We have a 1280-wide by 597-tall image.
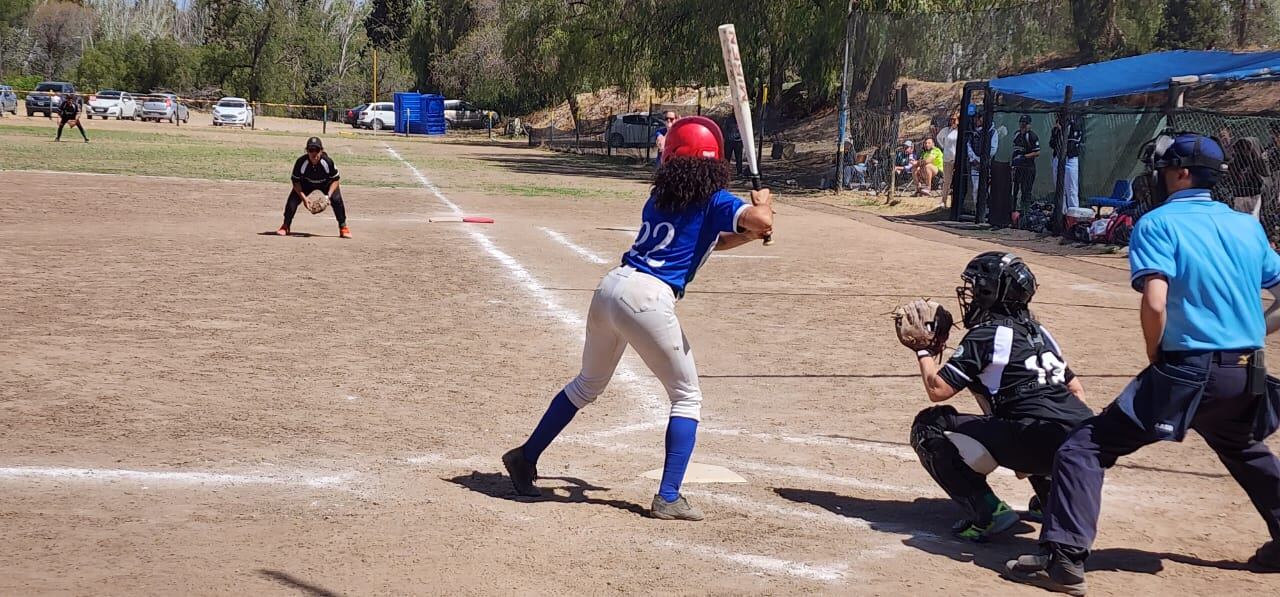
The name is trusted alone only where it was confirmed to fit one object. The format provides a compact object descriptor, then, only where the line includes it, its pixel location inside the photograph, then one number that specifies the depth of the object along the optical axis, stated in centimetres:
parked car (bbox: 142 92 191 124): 6575
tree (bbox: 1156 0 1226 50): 4112
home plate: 613
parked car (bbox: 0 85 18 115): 6325
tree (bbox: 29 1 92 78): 11562
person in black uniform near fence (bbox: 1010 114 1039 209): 2131
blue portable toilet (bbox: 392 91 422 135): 7044
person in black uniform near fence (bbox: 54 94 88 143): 3952
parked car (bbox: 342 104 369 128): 7489
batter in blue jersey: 518
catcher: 494
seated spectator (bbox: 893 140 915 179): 3209
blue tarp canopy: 2117
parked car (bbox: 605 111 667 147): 5381
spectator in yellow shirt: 2905
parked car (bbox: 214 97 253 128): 6575
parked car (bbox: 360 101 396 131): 7331
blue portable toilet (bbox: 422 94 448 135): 7062
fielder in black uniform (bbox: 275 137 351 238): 1680
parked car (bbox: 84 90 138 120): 6525
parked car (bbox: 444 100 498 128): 7719
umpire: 447
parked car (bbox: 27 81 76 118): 6191
